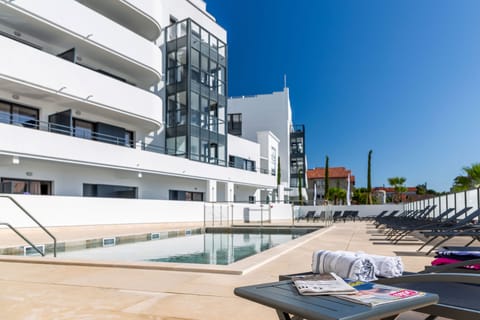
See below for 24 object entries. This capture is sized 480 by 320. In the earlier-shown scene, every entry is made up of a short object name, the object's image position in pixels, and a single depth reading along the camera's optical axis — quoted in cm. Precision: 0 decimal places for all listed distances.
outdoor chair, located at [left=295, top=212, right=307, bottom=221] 2555
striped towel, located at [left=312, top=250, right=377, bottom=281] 235
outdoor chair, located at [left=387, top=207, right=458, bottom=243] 776
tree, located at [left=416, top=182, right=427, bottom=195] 6519
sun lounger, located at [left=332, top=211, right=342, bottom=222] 2382
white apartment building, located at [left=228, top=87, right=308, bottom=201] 3953
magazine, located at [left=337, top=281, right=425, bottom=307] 150
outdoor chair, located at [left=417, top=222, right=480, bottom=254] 589
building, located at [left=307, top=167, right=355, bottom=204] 6281
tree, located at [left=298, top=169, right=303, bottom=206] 3824
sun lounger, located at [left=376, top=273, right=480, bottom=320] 175
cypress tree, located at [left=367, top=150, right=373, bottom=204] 3413
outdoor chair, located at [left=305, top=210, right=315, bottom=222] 2439
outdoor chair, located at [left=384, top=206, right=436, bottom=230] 969
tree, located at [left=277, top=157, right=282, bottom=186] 3784
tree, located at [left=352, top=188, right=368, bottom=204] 4853
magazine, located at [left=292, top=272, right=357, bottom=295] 162
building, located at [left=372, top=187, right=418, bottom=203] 3406
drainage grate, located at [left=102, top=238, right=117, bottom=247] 1015
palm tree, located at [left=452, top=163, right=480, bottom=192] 1809
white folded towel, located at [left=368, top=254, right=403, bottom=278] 246
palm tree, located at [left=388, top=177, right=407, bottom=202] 4366
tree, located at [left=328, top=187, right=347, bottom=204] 4934
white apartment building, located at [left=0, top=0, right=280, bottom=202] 1355
